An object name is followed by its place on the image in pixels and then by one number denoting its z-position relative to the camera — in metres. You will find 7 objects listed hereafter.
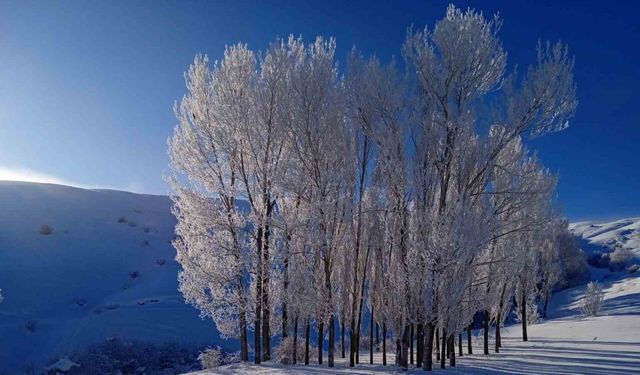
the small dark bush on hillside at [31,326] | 21.77
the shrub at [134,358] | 19.25
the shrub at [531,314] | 31.65
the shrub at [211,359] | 15.25
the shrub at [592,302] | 31.42
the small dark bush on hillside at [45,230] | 31.39
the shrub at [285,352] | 14.01
